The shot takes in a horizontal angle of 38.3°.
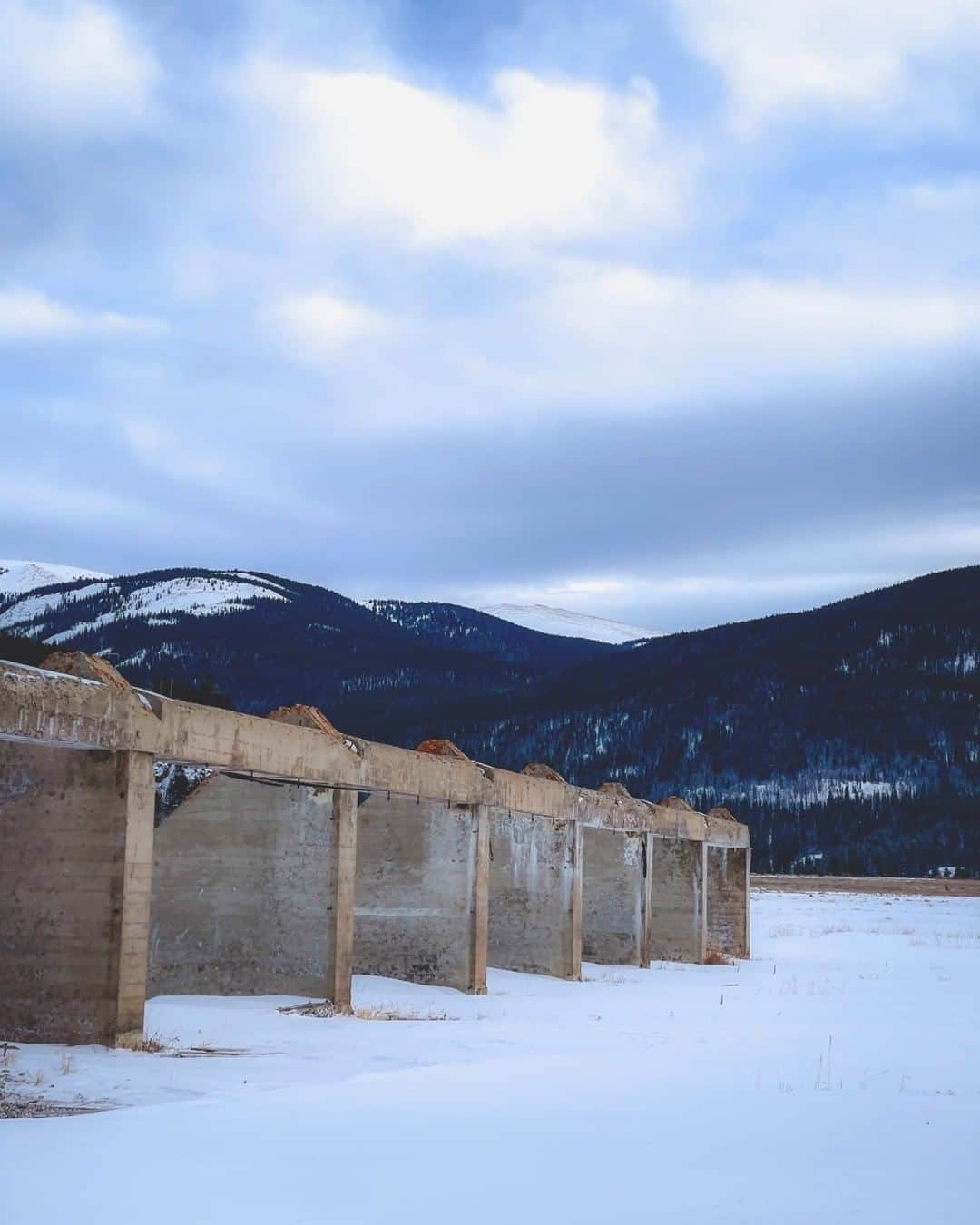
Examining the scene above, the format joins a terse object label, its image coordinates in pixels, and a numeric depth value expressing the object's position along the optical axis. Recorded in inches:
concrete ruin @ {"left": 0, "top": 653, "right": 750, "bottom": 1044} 467.5
